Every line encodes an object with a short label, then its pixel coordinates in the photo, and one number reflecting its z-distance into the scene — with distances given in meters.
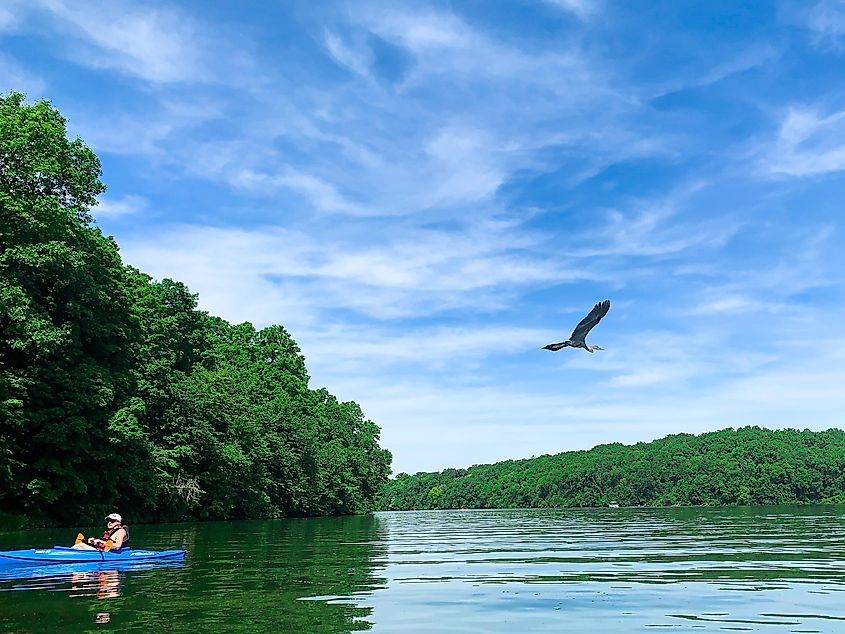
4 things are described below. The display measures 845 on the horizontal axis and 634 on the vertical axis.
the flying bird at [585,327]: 18.27
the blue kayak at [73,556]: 17.95
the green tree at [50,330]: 36.38
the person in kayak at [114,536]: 20.59
